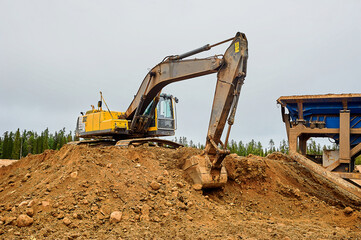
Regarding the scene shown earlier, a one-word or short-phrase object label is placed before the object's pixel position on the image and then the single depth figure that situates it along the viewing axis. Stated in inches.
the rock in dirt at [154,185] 249.1
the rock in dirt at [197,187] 269.4
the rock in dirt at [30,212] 196.7
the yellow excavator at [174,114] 272.8
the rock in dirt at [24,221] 189.6
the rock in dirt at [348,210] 262.5
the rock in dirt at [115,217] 199.5
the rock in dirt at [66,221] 190.2
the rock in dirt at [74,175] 246.2
